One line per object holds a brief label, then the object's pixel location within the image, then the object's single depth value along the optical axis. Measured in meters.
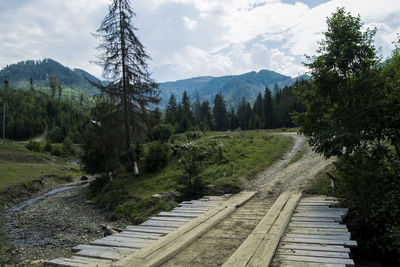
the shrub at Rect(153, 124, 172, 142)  40.16
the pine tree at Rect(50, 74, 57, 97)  147.25
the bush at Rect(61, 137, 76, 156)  60.31
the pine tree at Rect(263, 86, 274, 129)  83.44
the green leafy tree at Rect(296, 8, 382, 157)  8.53
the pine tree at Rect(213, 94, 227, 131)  102.75
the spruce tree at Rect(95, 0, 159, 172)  23.64
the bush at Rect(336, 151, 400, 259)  8.00
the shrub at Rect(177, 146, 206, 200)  13.17
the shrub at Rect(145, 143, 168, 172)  23.44
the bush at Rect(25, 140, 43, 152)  53.70
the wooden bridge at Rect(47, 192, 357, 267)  5.52
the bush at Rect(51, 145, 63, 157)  56.63
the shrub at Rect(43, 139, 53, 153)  57.59
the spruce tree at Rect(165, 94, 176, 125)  80.07
